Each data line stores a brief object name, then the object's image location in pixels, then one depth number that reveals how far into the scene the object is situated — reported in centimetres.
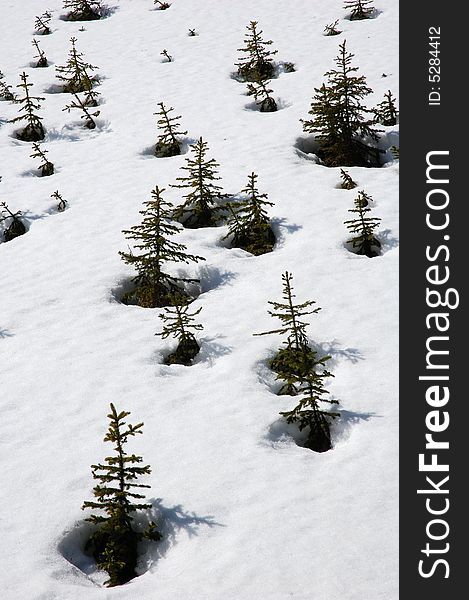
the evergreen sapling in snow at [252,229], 1337
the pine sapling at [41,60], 2516
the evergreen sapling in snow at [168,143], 1737
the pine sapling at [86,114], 1994
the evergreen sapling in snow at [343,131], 1631
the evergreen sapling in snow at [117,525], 730
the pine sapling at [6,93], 2159
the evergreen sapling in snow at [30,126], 1959
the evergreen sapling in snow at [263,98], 1980
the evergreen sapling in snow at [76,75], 2222
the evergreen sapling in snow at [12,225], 1484
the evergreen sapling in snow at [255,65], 2219
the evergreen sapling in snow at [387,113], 1753
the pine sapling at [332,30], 2486
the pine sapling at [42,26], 2875
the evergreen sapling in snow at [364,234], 1275
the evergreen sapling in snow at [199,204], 1429
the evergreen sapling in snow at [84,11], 3012
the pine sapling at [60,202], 1534
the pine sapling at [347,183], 1495
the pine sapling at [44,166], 1723
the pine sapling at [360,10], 2594
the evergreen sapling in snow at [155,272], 1203
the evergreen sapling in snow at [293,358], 932
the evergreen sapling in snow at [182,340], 1057
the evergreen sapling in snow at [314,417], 874
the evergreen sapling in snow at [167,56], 2425
